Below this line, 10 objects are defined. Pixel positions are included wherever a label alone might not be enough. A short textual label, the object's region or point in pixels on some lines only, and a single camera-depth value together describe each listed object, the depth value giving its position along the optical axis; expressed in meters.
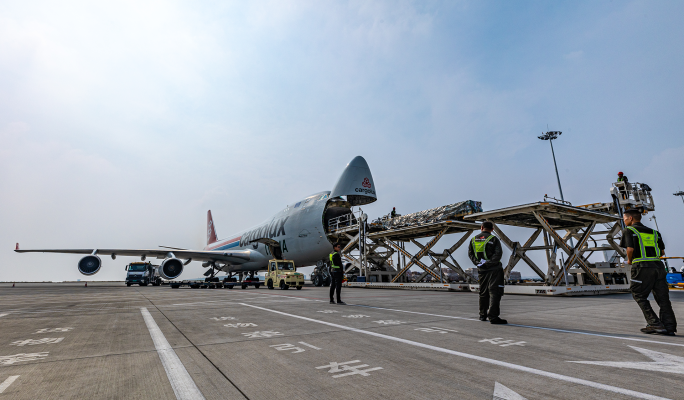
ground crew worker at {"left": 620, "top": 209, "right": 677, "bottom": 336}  5.18
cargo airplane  24.34
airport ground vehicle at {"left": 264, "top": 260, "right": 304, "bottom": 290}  19.39
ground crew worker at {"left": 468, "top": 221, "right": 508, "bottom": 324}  6.41
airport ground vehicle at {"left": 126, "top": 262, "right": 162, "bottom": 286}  36.75
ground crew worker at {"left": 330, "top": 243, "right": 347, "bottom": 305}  10.23
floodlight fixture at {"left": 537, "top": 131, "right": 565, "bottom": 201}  38.31
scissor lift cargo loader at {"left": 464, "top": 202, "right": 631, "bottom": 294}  14.71
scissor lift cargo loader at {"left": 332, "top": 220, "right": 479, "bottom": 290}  20.66
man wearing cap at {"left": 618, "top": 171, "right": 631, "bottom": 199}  15.66
